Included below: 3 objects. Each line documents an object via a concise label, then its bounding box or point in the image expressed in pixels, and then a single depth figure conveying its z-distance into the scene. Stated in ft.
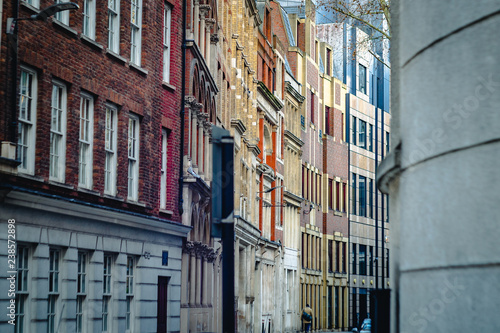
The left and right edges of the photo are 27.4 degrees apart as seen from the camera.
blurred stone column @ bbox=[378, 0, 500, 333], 26.81
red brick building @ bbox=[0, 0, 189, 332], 65.98
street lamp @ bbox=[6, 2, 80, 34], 61.57
